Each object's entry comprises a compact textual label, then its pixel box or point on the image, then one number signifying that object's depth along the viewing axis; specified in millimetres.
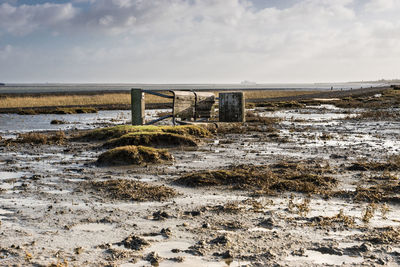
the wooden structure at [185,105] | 19297
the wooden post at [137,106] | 19047
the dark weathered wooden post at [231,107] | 21203
